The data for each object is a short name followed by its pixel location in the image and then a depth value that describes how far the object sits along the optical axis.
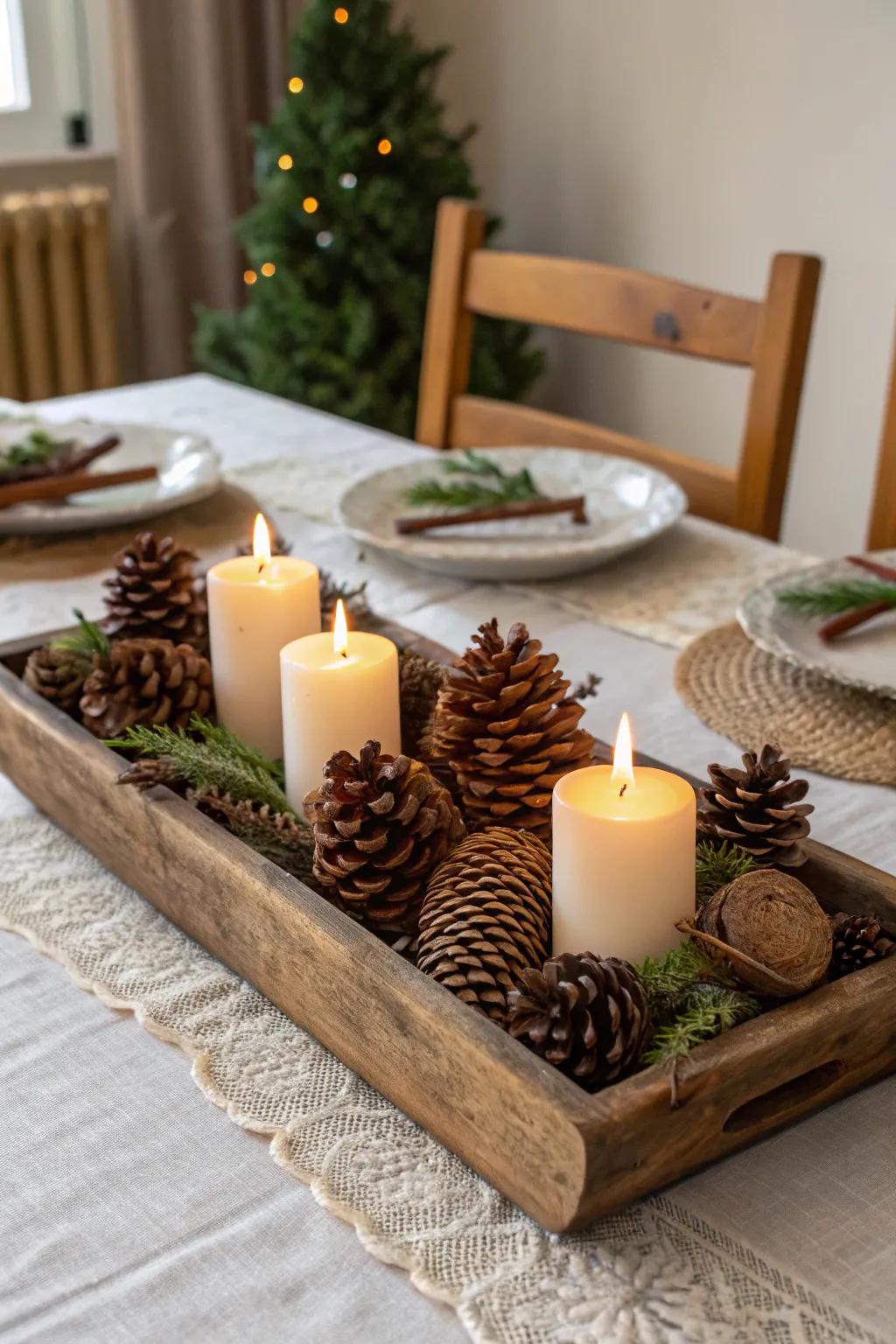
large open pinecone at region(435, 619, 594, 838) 0.69
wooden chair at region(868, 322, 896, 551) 1.36
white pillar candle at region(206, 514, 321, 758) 0.79
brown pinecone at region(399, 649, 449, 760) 0.81
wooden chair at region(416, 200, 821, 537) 1.40
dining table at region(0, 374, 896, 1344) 0.49
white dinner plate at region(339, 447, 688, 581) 1.15
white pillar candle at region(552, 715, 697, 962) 0.56
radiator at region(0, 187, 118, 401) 3.02
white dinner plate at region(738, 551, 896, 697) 0.94
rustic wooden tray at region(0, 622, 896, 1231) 0.48
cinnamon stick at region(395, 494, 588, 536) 1.21
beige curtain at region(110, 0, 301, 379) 3.01
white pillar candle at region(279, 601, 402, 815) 0.69
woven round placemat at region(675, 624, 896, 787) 0.87
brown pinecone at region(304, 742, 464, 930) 0.61
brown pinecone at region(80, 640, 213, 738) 0.79
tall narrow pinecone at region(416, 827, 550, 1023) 0.56
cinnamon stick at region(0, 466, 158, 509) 1.26
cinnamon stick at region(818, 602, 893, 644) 1.00
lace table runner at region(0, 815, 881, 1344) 0.49
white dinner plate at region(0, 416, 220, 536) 1.24
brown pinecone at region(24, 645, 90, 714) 0.83
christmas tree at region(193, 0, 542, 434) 2.67
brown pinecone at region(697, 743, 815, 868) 0.62
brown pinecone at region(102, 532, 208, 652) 0.88
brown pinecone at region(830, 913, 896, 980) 0.57
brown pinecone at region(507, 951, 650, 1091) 0.51
